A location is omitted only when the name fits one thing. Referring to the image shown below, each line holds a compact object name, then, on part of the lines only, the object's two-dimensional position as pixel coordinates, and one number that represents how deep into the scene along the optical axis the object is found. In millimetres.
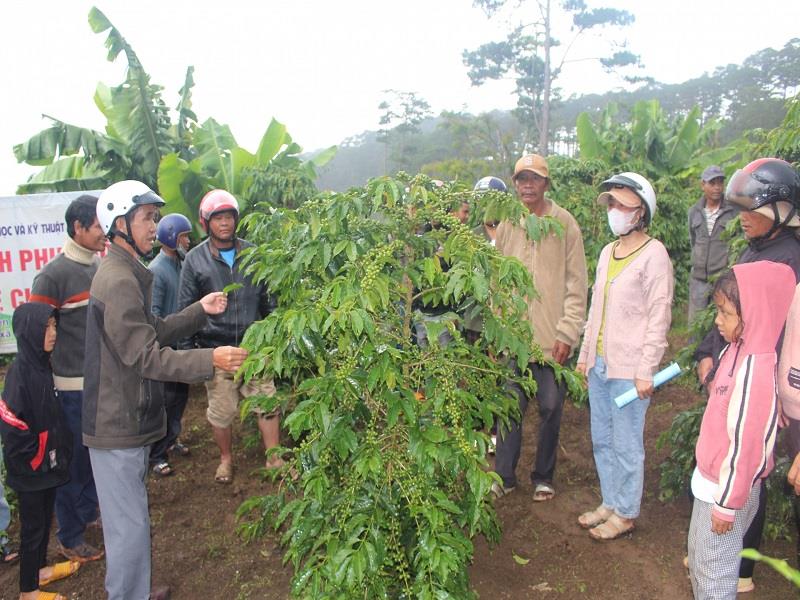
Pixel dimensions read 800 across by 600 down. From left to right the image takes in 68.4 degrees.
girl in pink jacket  2133
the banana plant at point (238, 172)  7102
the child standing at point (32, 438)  2969
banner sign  6184
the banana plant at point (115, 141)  7298
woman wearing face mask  3160
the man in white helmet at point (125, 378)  2615
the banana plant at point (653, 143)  9797
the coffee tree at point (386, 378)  2008
